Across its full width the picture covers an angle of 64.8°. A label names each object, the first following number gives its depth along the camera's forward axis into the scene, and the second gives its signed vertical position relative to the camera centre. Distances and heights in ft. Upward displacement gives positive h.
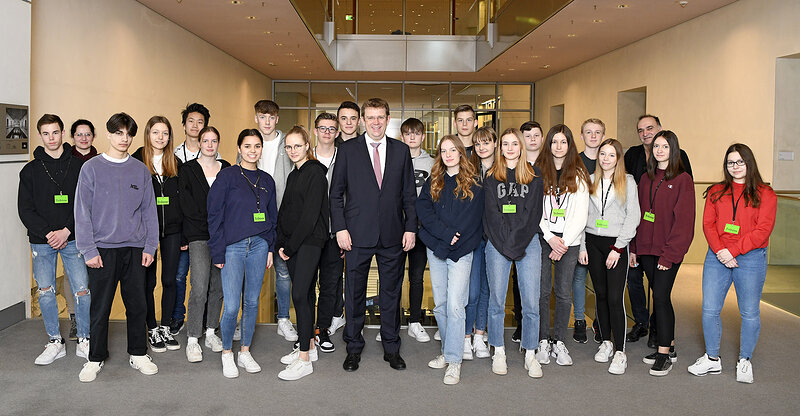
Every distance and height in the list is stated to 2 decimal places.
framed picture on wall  16.62 +1.61
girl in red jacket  13.41 -1.11
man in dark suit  13.71 -0.44
